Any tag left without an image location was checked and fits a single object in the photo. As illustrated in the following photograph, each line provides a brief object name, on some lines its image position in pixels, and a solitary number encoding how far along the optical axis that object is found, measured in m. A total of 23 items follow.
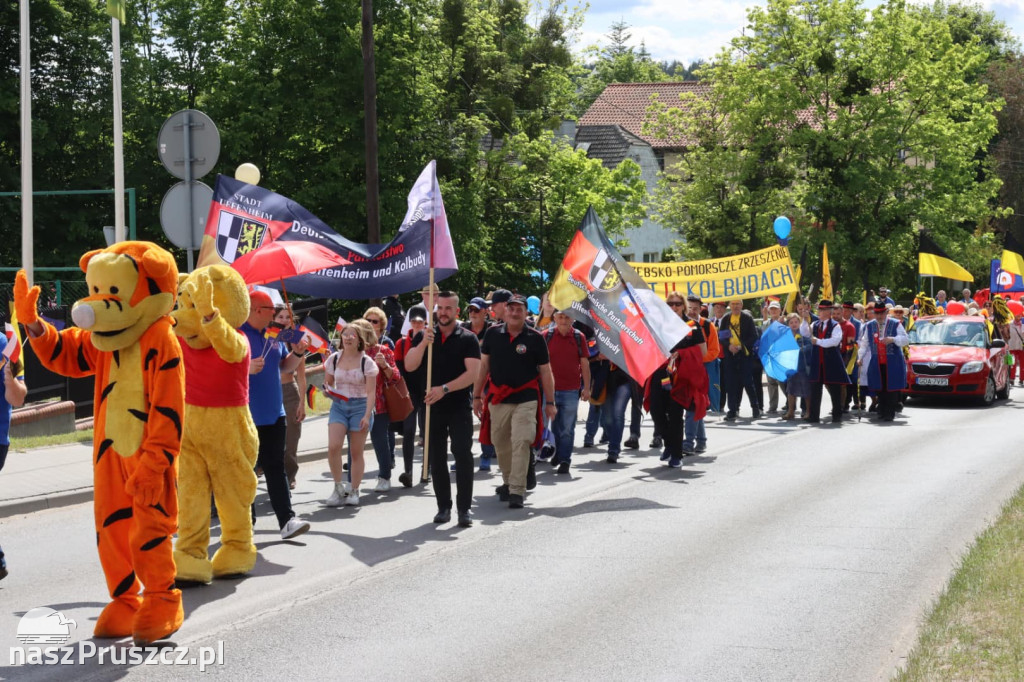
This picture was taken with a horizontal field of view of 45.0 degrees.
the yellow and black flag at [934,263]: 28.03
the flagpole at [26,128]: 15.17
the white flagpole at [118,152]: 14.74
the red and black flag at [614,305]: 12.16
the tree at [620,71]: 112.25
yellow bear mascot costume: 7.46
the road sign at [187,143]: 12.71
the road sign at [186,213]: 12.58
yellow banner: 20.33
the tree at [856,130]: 42.16
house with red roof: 62.03
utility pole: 20.81
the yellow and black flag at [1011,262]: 30.30
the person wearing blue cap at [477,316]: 13.09
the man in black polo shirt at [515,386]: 10.48
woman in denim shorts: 10.70
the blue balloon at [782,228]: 22.50
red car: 21.17
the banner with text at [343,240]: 11.09
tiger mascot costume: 6.22
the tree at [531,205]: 36.84
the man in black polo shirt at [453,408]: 9.75
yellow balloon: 12.91
